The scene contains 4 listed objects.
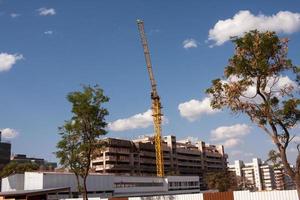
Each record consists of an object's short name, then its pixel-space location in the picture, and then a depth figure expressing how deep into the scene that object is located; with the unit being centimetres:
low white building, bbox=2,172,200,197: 8881
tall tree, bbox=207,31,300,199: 3008
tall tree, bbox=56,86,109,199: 5472
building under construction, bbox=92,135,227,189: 15688
